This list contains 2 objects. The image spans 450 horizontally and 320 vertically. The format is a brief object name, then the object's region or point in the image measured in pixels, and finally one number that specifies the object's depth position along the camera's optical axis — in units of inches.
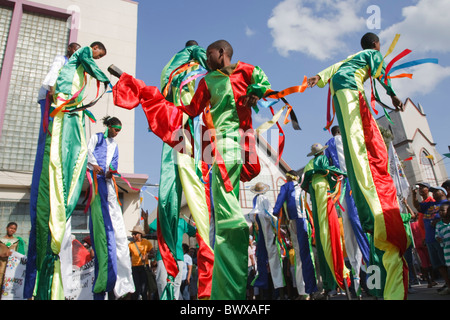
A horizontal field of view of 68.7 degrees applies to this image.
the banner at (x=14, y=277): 173.0
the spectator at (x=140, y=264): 225.3
